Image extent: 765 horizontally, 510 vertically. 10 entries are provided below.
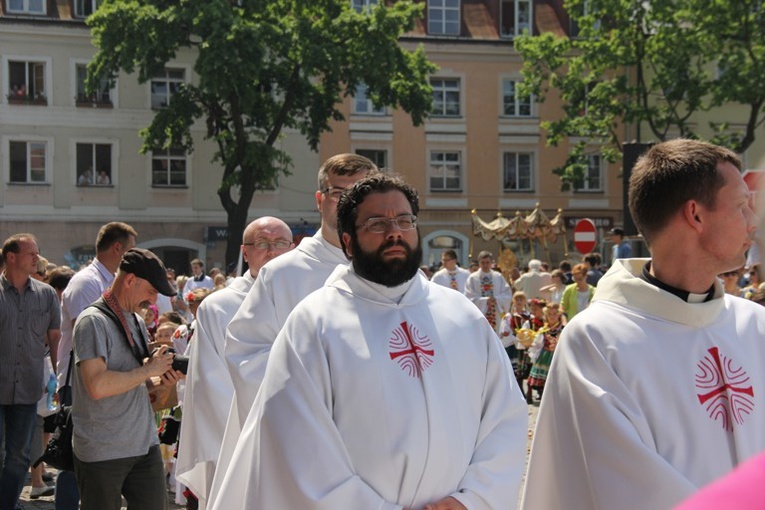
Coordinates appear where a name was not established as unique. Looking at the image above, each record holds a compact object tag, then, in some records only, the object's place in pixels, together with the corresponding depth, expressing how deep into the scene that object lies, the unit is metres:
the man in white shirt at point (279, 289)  5.05
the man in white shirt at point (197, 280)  21.16
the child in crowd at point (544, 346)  14.59
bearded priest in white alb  3.75
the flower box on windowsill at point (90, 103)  37.44
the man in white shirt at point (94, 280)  7.33
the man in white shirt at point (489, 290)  17.86
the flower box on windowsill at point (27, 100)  36.78
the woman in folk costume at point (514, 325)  16.28
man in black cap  5.51
